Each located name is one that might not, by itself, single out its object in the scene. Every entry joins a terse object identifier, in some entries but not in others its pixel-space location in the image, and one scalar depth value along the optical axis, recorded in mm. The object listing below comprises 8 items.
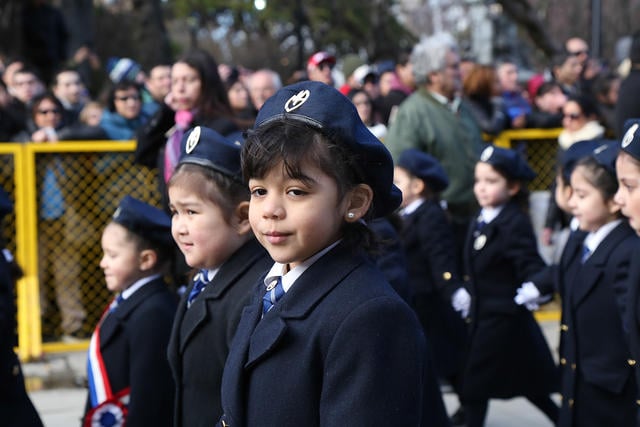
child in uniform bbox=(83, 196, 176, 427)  3729
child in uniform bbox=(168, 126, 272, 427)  3223
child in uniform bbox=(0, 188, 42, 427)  4020
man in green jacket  6707
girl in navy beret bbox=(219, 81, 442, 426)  2258
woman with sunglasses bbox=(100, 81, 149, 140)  8133
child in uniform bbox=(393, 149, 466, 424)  6016
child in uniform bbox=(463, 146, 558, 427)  5707
